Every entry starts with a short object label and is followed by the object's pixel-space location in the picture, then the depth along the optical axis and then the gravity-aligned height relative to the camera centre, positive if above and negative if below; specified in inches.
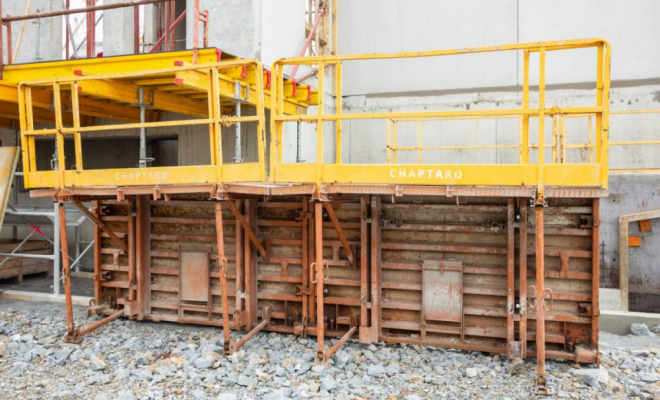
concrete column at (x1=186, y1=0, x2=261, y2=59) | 371.2 +114.8
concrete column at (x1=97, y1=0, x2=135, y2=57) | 441.1 +131.6
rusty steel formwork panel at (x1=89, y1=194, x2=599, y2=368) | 262.1 -42.7
